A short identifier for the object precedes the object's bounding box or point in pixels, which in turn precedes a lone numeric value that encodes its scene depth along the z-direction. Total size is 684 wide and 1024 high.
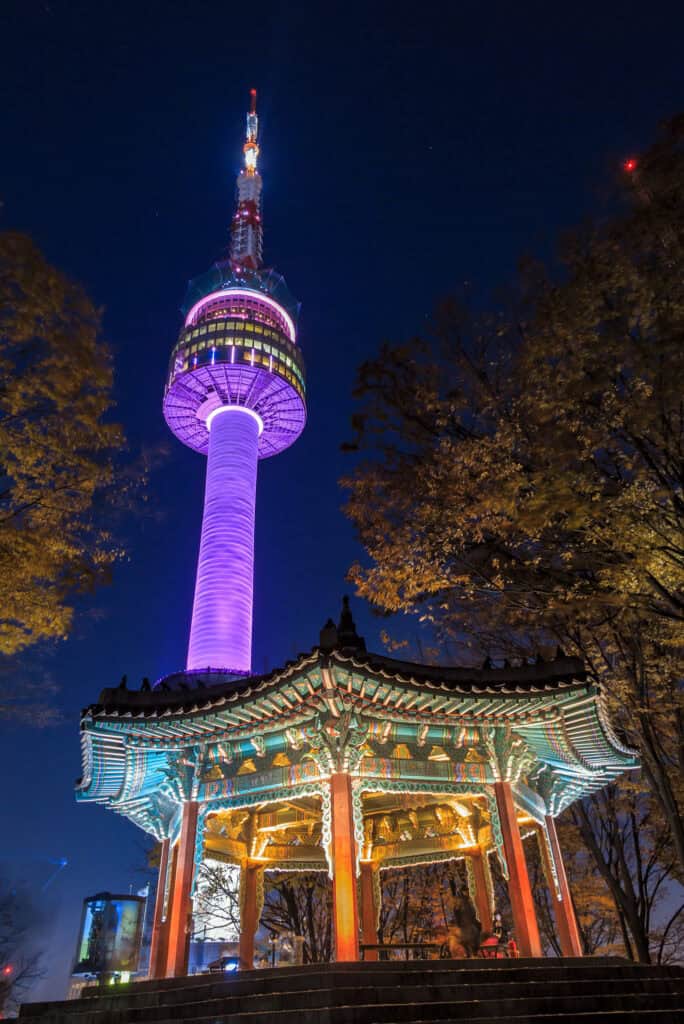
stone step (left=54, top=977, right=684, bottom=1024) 8.92
